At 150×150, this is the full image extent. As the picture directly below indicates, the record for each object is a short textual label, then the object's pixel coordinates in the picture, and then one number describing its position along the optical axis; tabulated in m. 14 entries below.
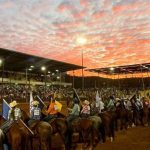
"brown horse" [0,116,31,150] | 6.30
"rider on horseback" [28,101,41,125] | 7.62
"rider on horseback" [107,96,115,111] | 11.77
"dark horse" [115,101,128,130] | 12.17
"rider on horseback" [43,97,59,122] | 8.33
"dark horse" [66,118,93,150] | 8.41
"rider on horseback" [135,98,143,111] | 13.73
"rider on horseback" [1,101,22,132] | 6.42
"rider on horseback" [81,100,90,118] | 8.96
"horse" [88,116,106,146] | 8.70
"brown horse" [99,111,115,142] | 9.77
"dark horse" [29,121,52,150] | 7.11
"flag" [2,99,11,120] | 7.11
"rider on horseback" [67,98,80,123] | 8.72
